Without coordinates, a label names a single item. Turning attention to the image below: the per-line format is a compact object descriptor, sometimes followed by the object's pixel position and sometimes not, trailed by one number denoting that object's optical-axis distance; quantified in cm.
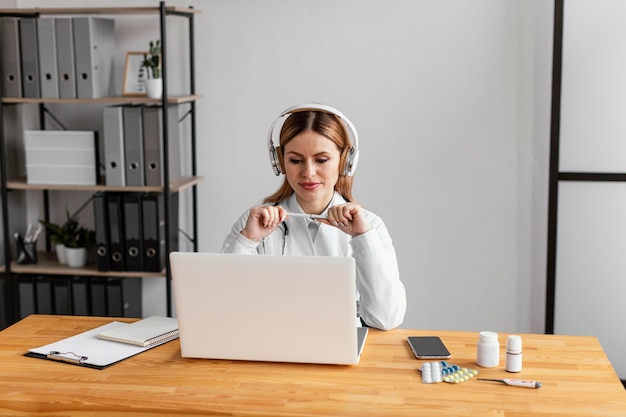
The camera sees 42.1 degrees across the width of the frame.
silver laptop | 180
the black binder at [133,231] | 359
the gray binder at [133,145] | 349
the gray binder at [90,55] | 346
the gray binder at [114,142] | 349
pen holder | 376
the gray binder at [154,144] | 349
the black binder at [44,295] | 371
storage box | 358
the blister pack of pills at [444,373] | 179
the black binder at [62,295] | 370
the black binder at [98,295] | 369
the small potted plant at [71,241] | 372
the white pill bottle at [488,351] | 188
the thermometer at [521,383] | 175
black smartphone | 194
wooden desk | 166
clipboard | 194
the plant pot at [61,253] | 374
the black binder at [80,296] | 369
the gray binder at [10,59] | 350
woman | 220
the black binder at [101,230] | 361
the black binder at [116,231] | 360
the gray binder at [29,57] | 350
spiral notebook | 205
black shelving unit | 341
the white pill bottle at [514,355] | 184
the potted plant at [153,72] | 348
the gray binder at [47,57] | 348
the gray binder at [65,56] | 347
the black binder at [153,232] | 358
